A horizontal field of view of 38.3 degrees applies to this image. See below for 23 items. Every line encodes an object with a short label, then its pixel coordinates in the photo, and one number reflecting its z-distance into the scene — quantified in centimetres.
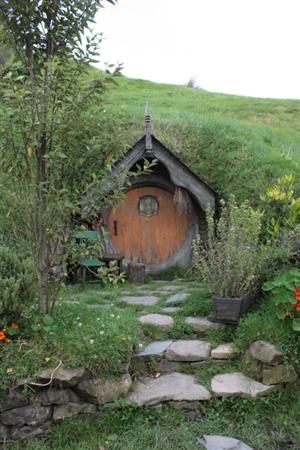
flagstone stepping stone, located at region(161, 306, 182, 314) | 507
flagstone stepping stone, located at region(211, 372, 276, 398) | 383
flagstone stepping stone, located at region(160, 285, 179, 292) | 625
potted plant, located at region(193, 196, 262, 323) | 457
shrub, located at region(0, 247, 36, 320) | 362
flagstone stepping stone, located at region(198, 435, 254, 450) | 328
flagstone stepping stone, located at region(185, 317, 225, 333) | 462
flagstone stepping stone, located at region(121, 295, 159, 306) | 549
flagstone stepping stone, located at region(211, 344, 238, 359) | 424
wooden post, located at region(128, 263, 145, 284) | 695
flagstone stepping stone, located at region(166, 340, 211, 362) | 421
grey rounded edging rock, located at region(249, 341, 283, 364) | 392
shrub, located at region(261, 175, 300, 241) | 571
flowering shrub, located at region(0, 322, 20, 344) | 363
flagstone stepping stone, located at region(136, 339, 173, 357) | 420
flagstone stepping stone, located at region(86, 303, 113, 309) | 490
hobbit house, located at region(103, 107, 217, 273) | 740
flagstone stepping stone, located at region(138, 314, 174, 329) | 467
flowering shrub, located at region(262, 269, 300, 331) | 406
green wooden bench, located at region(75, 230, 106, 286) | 648
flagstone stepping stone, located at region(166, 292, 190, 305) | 545
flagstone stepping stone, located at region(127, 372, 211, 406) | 375
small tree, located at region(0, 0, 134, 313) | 361
